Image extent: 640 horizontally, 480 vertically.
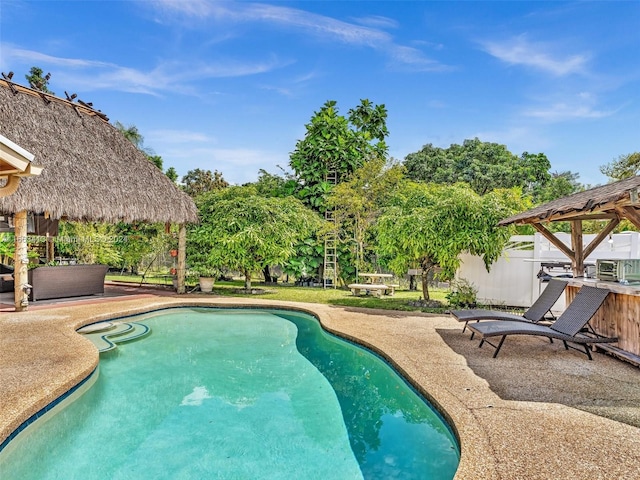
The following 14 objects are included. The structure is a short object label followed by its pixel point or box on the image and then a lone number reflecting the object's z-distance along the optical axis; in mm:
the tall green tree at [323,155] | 18000
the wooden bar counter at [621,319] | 5629
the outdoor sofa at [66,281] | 10508
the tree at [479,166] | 29172
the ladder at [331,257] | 16203
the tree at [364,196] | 15531
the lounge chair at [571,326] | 5848
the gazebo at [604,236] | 5457
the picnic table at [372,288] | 13070
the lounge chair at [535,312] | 7219
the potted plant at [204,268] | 13820
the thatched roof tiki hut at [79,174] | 9421
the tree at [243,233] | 13273
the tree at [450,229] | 10008
